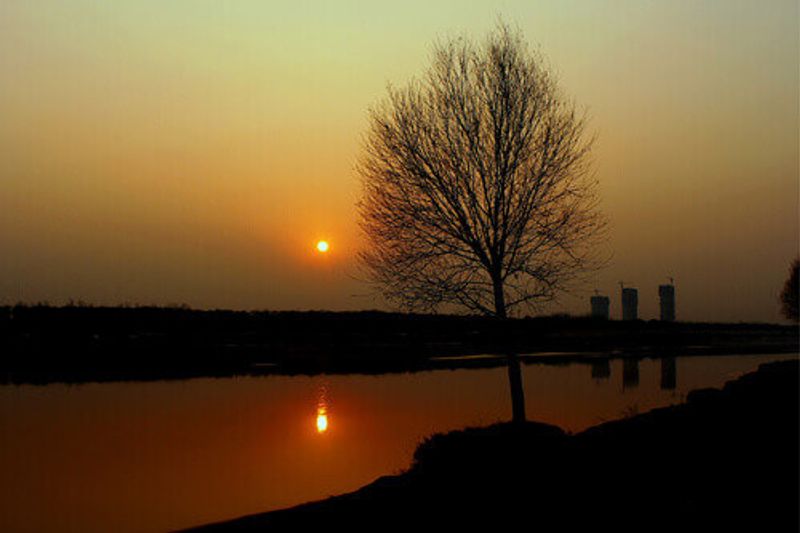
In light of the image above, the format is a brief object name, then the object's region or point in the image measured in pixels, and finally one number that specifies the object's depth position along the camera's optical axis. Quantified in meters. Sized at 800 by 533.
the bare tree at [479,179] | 27.92
